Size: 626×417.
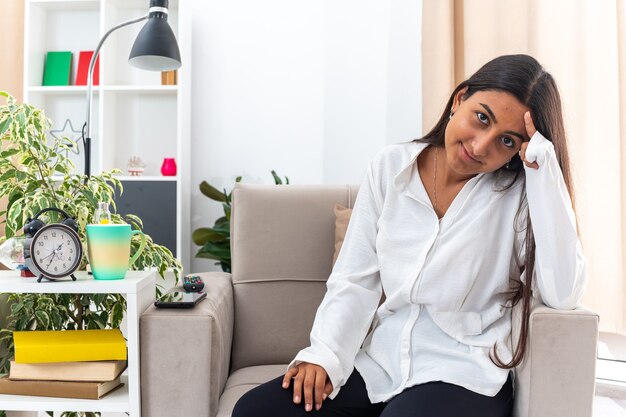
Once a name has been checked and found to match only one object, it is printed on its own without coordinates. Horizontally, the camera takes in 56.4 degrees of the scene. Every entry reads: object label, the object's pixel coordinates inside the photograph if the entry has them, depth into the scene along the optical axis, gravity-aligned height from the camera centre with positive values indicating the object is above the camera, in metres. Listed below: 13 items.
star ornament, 3.12 +0.46
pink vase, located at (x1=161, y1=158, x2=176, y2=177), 2.96 +0.25
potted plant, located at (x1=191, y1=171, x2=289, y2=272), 2.66 -0.09
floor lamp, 1.74 +0.53
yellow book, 1.33 -0.30
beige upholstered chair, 1.12 -0.26
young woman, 1.15 -0.11
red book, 3.02 +0.78
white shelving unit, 2.87 +0.63
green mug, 1.37 -0.08
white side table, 1.28 -0.29
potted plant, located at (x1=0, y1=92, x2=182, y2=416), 1.44 +0.04
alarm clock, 1.33 -0.07
